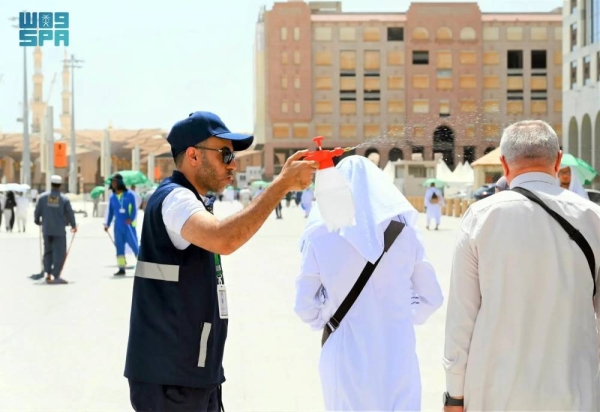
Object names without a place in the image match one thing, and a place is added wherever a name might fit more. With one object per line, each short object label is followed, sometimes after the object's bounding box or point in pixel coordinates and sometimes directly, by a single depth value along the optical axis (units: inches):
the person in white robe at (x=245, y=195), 1982.0
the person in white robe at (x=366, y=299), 149.4
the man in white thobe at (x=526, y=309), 122.0
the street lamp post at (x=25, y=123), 1399.1
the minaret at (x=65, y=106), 5343.0
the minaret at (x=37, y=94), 4959.6
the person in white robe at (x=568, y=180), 356.8
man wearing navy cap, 126.2
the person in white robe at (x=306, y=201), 1624.6
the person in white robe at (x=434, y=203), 1181.1
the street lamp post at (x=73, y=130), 2583.7
